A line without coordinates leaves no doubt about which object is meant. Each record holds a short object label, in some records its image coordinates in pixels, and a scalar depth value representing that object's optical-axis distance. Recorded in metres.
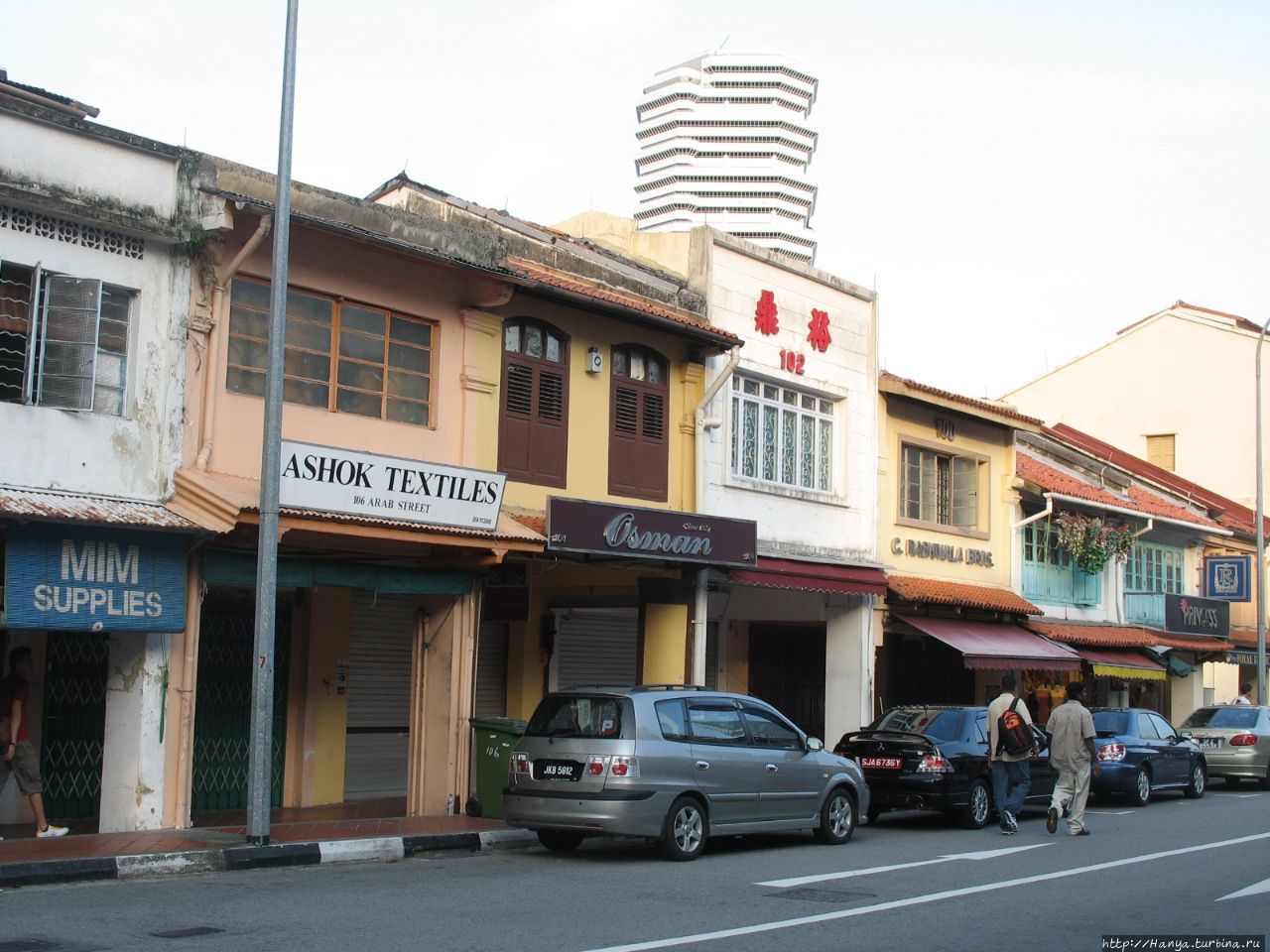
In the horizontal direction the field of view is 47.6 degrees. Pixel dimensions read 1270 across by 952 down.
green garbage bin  15.70
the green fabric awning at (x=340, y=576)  14.55
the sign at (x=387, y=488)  14.11
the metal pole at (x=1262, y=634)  29.59
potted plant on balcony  28.38
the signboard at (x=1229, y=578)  33.97
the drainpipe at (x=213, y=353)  14.46
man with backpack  15.84
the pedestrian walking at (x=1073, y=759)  15.61
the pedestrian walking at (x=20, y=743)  13.12
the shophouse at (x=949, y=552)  24.03
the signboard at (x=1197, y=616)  31.25
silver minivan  12.91
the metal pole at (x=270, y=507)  12.88
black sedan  16.31
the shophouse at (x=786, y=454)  20.97
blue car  20.34
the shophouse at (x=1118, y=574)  28.00
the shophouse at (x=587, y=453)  17.53
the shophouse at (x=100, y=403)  13.06
